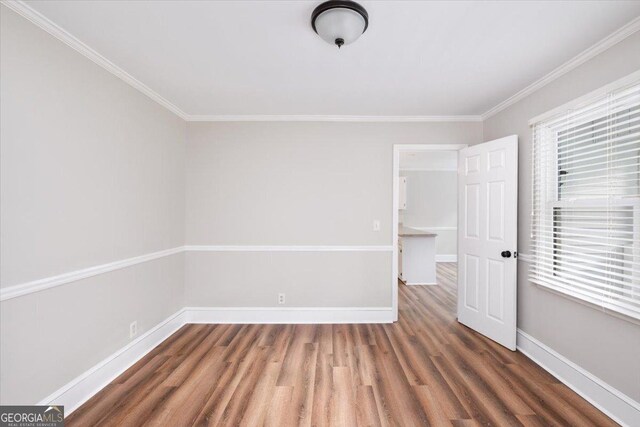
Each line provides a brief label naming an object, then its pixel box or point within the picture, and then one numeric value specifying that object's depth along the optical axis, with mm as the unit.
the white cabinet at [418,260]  5184
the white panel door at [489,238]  2721
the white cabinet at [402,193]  6748
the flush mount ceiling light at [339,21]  1517
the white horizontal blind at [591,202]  1786
